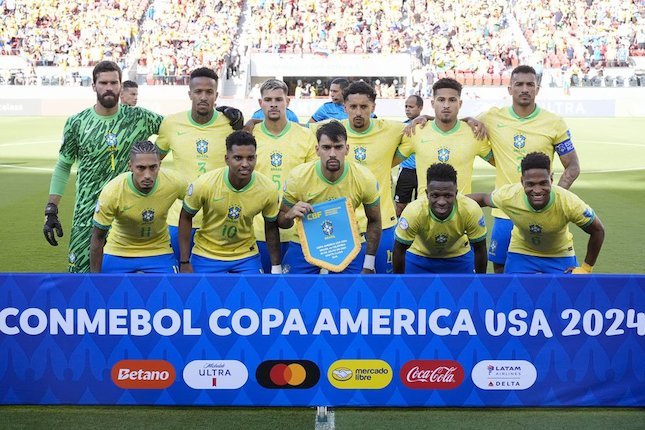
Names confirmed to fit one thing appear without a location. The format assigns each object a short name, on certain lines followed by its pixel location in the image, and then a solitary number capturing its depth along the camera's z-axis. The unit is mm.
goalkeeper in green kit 6859
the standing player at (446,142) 7324
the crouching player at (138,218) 6352
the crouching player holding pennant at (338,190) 6531
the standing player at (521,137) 7363
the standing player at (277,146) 7121
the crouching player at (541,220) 6254
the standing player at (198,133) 7070
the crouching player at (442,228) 6168
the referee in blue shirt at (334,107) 9609
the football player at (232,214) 6259
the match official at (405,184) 11914
